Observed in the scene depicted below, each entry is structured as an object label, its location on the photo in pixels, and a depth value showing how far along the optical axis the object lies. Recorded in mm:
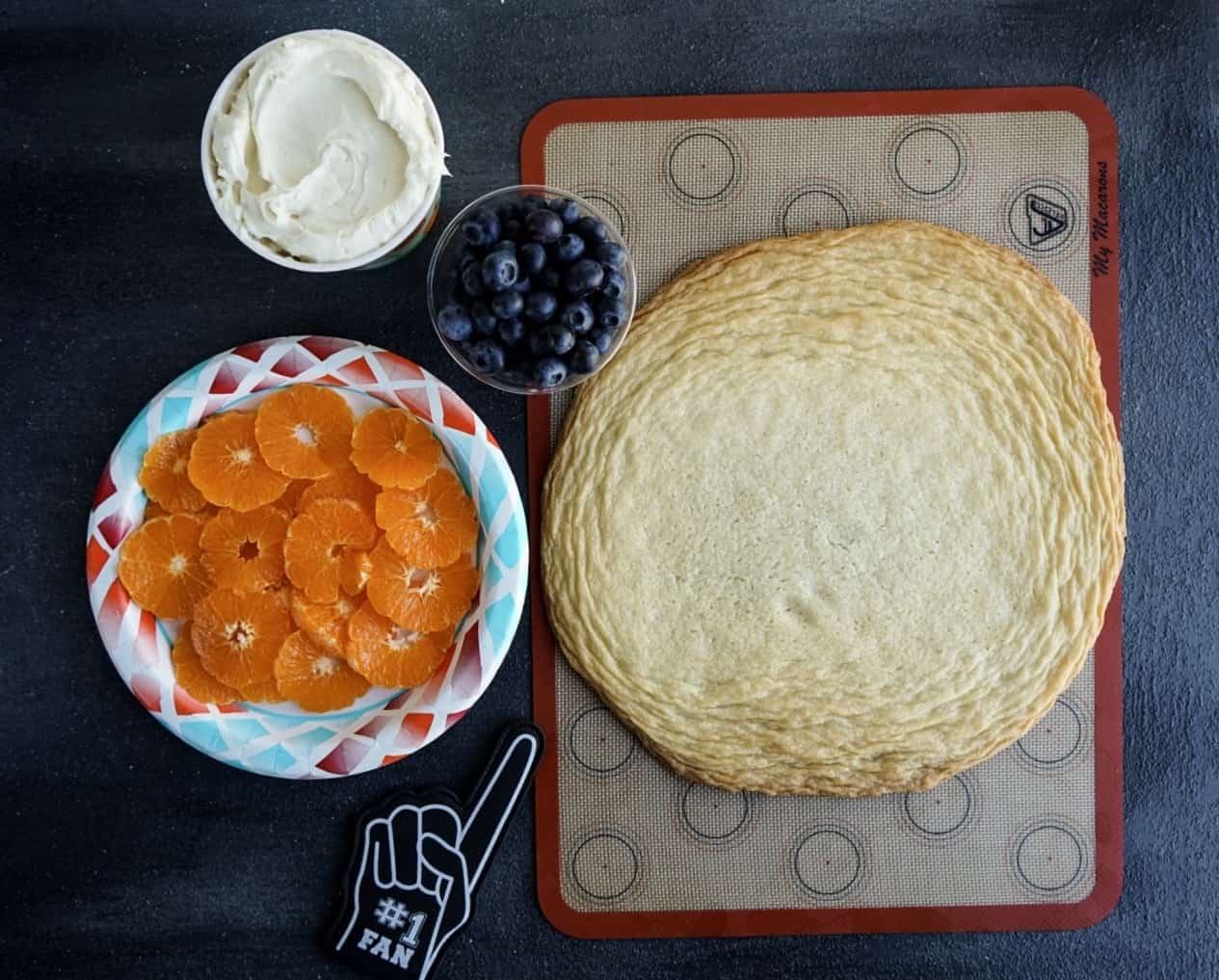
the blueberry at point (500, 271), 420
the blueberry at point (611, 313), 441
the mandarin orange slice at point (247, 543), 466
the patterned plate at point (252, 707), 468
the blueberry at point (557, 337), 430
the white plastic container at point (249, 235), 440
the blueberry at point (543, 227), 428
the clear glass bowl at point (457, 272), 451
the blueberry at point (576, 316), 432
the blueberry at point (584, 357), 443
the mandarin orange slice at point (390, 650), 465
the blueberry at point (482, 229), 434
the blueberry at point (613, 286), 440
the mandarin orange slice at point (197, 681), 476
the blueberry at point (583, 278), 428
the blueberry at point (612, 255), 438
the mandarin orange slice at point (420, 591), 462
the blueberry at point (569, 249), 429
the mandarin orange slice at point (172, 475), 475
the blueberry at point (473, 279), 433
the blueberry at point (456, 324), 435
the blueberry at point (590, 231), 440
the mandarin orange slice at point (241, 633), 464
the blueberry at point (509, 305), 425
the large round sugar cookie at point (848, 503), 493
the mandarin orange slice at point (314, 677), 466
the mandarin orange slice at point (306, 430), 467
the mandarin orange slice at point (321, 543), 460
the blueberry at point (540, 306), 426
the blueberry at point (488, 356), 437
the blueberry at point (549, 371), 436
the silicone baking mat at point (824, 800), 515
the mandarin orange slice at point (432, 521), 464
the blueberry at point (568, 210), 441
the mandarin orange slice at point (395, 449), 465
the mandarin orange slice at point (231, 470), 464
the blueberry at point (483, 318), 432
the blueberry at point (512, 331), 433
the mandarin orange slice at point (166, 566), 472
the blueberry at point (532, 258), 427
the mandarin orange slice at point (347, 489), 470
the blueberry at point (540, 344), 431
